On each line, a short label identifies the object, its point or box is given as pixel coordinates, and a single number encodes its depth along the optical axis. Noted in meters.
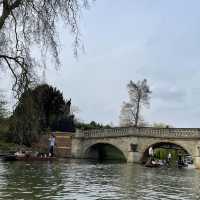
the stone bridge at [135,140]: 39.59
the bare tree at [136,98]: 57.03
